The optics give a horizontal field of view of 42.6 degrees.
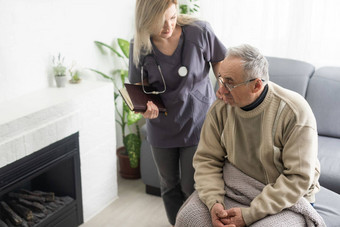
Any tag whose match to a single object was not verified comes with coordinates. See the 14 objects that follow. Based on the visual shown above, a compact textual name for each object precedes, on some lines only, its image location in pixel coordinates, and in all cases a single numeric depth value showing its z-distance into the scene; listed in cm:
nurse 200
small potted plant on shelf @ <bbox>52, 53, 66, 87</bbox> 256
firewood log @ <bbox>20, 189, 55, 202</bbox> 259
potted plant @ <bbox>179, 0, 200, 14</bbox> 320
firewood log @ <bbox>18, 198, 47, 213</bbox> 247
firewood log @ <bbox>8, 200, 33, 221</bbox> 241
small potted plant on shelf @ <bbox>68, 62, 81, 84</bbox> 268
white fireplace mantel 212
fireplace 214
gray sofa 239
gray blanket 163
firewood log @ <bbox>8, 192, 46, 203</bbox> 254
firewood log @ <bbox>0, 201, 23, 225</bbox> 237
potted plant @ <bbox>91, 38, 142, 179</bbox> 300
